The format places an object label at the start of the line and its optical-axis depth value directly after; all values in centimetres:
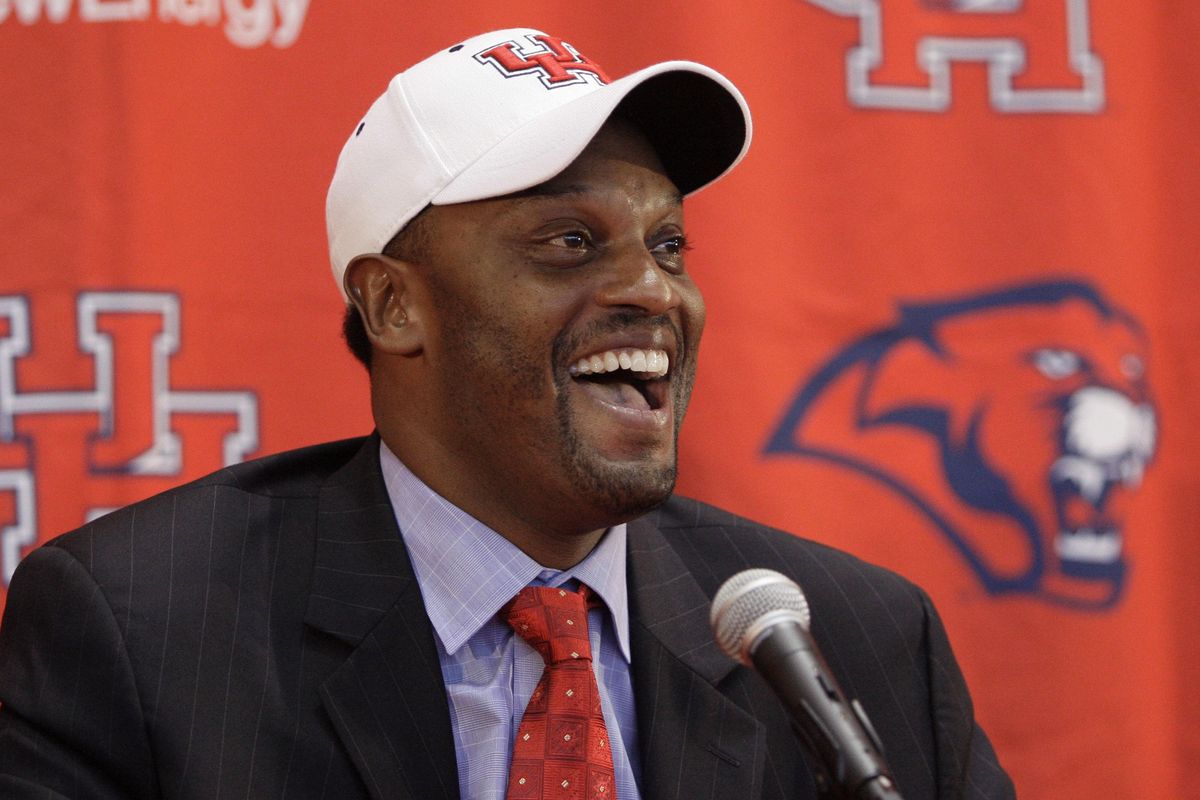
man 354
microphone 330
